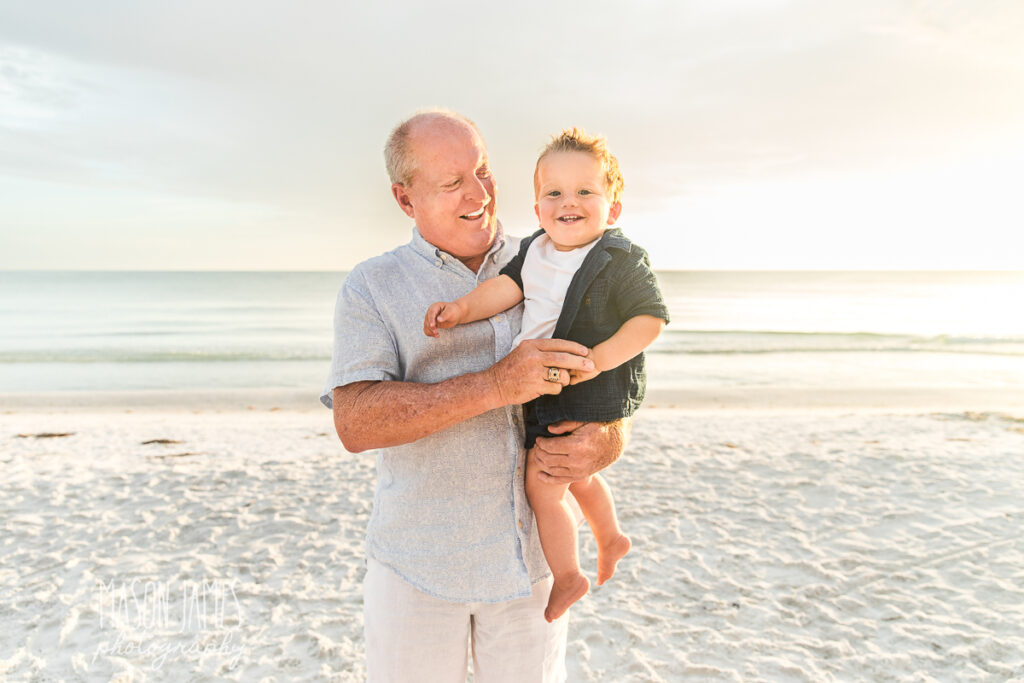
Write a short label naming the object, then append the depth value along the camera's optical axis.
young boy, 1.92
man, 1.92
